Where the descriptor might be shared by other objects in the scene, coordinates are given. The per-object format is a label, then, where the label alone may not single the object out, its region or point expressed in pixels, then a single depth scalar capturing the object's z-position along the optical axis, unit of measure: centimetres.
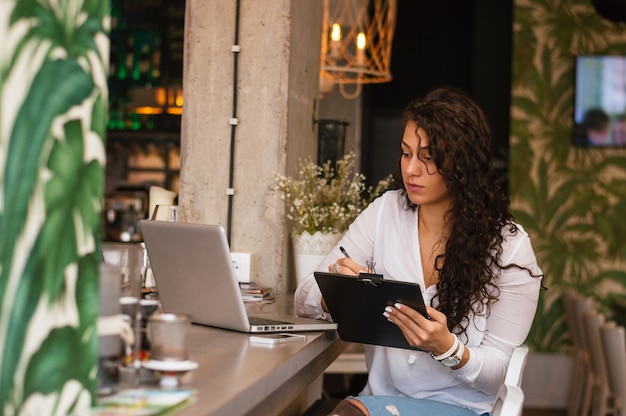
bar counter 156
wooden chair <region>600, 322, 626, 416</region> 477
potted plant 347
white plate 155
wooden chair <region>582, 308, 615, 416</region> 573
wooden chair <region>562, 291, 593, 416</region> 641
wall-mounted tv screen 738
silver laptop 226
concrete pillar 351
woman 246
